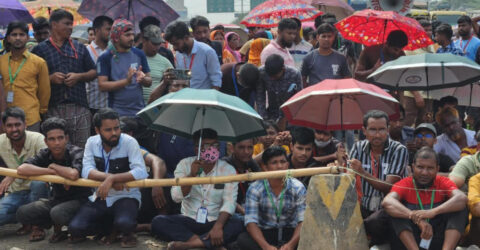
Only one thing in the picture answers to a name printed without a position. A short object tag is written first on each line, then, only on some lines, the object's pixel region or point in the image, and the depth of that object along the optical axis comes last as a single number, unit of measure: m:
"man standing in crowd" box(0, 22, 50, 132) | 8.02
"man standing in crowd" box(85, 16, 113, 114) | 8.71
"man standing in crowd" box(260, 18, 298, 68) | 9.53
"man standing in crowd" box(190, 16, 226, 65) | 10.11
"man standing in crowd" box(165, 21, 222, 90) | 8.38
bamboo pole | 6.37
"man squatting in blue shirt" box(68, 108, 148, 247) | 6.81
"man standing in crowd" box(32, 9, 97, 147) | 8.15
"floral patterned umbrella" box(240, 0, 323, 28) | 11.92
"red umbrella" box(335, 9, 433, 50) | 9.33
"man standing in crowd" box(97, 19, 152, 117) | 7.95
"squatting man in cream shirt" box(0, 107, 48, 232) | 7.36
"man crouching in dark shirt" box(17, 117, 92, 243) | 6.86
